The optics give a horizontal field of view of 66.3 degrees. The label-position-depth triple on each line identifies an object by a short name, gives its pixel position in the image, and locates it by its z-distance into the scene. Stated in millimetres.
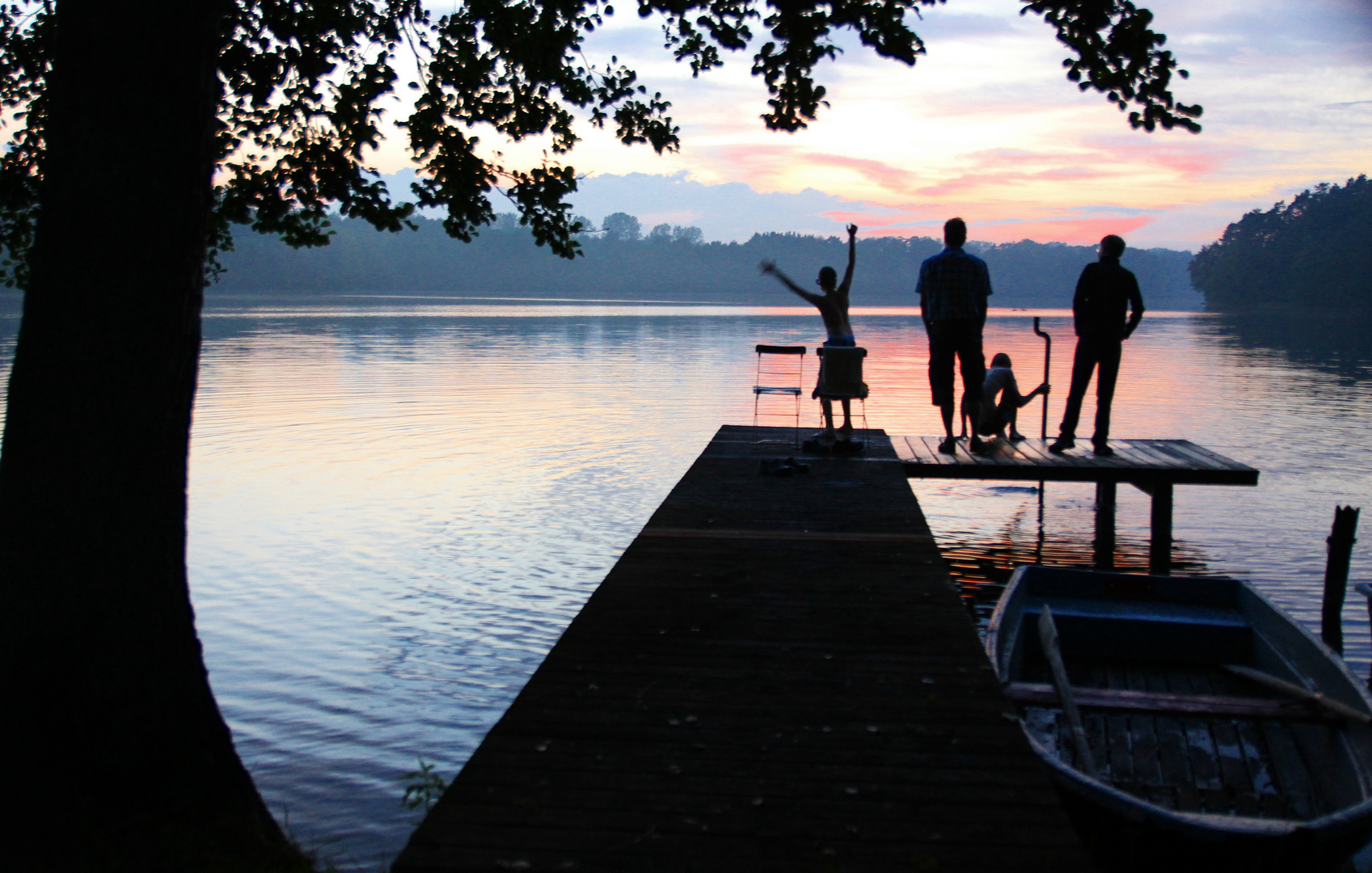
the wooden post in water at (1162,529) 10470
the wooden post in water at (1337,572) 7457
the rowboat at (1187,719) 3670
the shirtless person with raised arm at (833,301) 9859
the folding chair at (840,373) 9992
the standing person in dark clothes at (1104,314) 9602
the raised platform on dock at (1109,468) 10070
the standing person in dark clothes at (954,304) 9297
